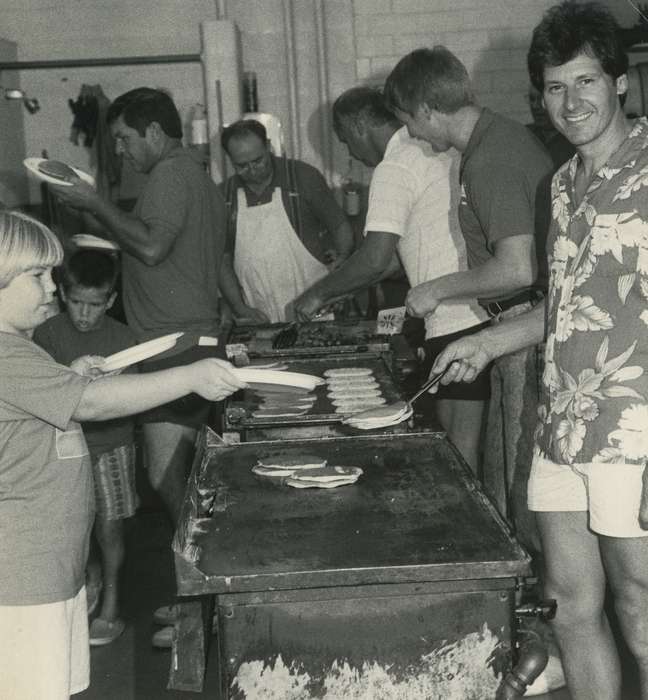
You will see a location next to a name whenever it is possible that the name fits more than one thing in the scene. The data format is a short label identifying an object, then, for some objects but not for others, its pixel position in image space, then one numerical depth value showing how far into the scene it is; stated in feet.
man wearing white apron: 15.48
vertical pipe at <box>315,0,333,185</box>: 19.40
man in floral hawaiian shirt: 6.78
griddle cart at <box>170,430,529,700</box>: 5.93
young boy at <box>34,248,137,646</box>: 11.87
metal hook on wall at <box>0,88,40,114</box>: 17.51
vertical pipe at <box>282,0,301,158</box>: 19.39
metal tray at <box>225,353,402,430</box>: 9.31
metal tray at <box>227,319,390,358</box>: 12.36
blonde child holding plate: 6.72
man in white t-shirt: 11.81
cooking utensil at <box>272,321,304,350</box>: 12.49
